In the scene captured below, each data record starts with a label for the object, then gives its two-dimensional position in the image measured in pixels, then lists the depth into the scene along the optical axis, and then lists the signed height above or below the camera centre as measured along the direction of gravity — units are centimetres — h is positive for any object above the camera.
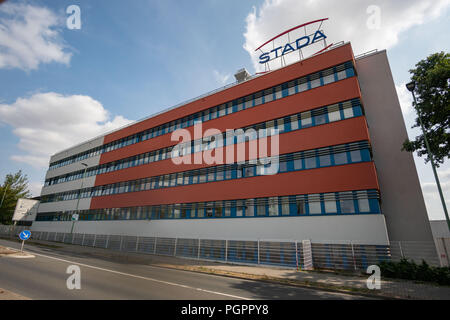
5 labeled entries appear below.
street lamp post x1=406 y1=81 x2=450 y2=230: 1114 +304
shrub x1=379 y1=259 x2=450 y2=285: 1106 -187
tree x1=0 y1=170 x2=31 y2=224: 4803 +748
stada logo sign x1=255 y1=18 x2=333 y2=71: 2162 +1851
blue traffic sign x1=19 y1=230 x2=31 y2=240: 1589 -41
